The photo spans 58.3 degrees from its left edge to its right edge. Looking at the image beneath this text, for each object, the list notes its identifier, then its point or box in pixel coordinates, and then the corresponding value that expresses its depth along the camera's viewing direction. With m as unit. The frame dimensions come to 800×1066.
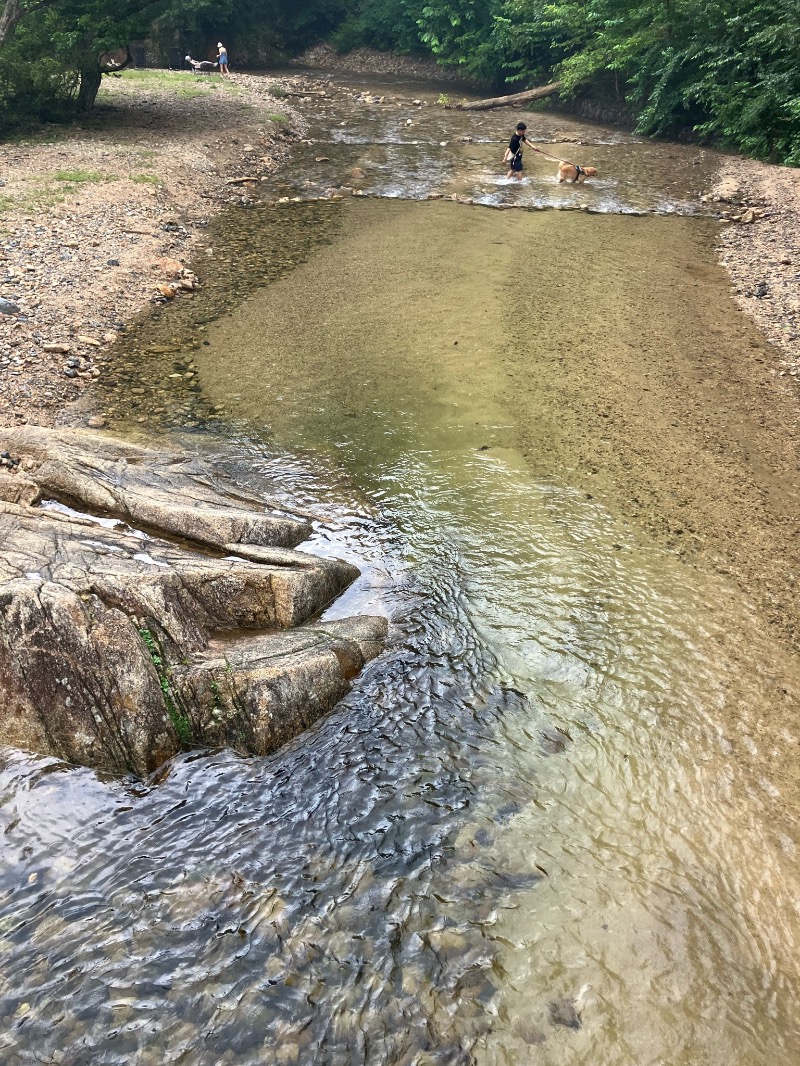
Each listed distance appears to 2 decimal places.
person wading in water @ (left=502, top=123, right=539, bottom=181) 19.22
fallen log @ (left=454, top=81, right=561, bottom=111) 29.44
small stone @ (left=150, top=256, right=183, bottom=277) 12.69
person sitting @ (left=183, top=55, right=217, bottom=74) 34.31
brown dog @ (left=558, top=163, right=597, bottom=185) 19.41
